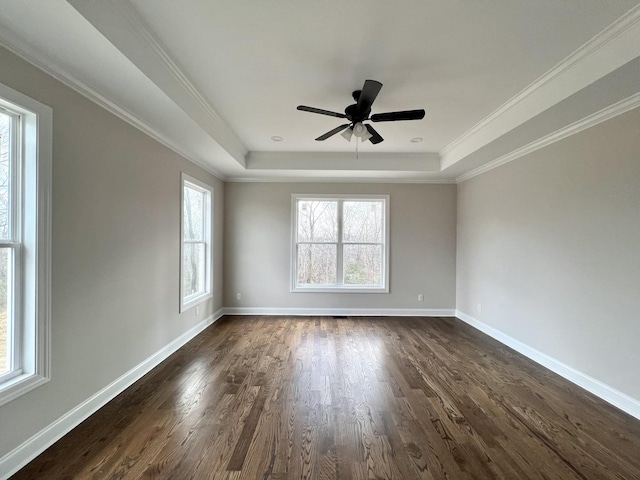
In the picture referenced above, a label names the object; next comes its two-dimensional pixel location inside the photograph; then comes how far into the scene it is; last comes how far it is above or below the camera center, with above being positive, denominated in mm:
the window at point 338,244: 5598 -107
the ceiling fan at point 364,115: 2445 +1084
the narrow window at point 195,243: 4074 -88
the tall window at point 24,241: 1808 -31
